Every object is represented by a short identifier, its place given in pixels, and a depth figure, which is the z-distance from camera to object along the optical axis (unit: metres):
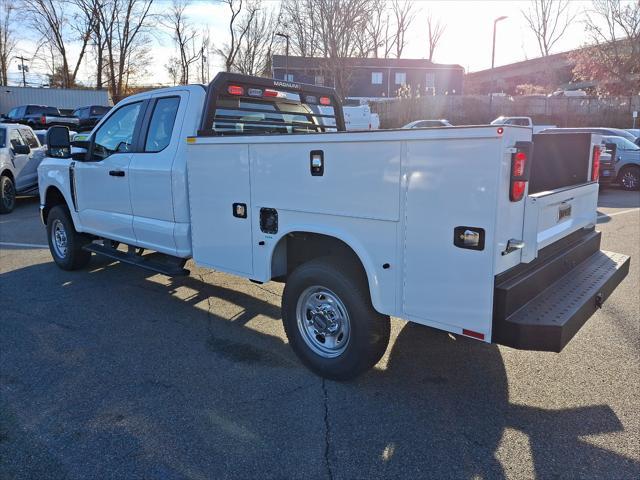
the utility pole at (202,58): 49.09
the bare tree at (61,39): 42.93
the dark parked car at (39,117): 27.05
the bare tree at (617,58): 36.66
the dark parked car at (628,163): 15.07
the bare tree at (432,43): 54.33
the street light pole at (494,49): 39.62
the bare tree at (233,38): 44.94
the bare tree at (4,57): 51.40
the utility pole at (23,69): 53.17
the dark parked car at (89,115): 27.23
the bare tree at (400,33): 48.25
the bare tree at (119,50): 43.19
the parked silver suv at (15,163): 11.82
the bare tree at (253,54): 46.00
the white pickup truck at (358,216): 2.89
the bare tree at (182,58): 48.31
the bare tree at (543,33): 52.50
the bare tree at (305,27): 38.00
